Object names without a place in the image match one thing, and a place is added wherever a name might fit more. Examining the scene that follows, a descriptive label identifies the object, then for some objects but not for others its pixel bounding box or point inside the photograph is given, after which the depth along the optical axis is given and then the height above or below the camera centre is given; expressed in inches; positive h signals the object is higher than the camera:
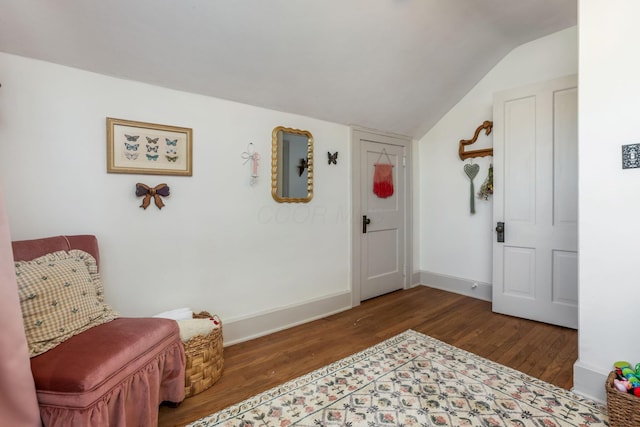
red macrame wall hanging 143.0 +15.1
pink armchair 44.7 -26.6
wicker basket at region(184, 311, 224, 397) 71.5 -37.4
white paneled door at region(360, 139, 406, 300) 138.9 -6.3
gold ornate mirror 107.7 +17.1
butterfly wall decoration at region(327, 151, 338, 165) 123.6 +22.2
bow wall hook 81.8 +5.2
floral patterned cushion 50.1 -16.1
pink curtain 41.3 -20.7
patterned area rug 62.7 -43.8
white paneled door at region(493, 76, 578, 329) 106.4 +3.1
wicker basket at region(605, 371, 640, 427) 54.9 -37.6
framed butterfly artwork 78.5 +17.6
